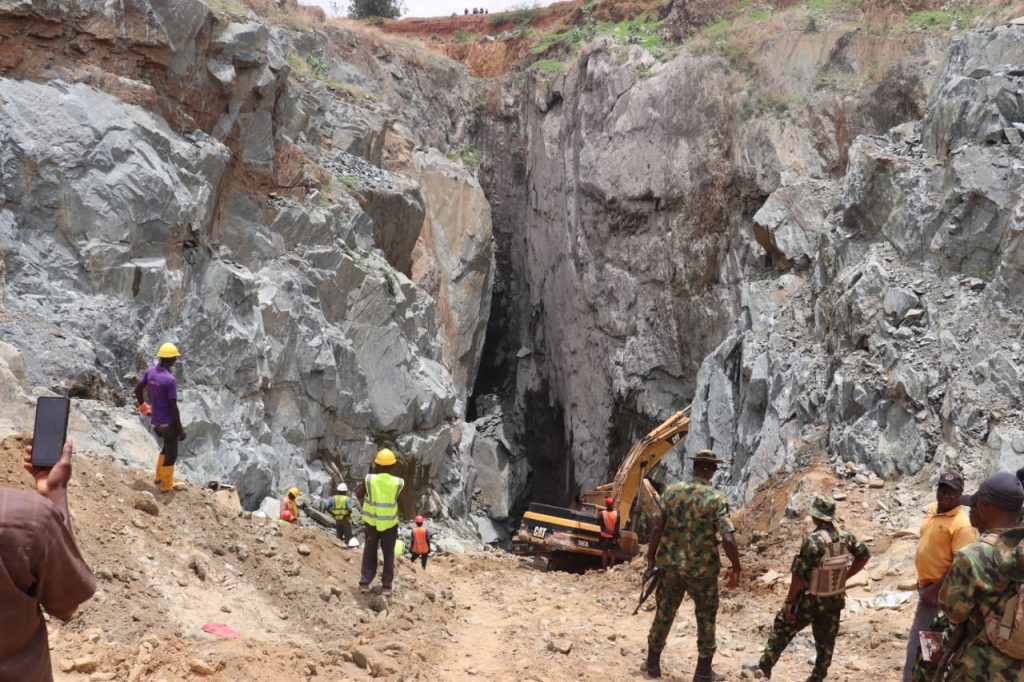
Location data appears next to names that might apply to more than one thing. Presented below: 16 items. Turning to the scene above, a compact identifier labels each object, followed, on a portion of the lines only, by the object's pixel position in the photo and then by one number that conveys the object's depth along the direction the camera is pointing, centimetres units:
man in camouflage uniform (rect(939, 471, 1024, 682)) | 337
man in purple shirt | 761
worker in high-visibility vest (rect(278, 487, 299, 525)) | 1242
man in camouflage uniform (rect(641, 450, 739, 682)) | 578
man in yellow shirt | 516
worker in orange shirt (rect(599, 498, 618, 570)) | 1520
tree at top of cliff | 4516
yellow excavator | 1541
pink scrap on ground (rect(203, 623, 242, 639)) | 595
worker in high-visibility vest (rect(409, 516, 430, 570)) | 1228
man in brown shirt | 234
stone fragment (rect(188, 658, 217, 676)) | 511
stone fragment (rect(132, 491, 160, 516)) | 727
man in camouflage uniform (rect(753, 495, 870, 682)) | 570
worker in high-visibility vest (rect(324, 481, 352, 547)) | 1301
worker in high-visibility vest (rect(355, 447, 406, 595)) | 788
